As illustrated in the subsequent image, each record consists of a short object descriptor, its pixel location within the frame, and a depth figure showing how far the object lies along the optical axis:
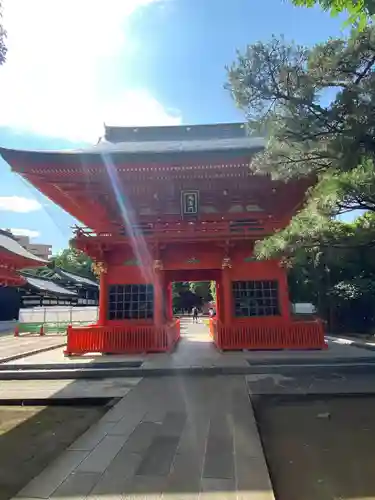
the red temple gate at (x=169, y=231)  11.33
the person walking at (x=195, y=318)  36.97
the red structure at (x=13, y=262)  21.64
